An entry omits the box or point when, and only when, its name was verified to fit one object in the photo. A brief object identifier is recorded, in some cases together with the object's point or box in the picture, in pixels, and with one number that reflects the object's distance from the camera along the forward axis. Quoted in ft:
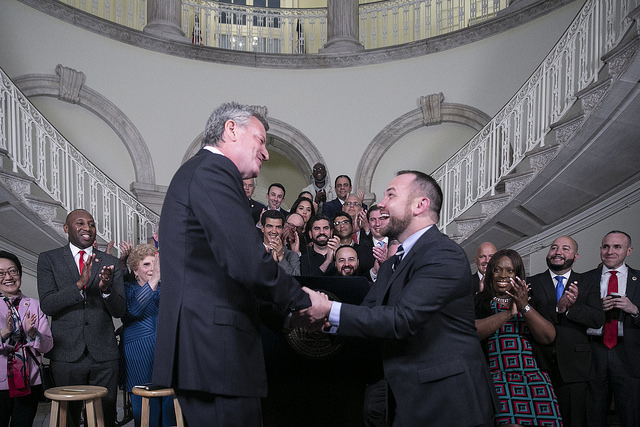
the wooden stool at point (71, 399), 11.46
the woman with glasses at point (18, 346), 13.48
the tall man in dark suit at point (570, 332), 14.30
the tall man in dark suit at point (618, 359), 15.01
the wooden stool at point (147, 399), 11.59
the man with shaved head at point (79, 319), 13.89
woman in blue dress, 14.29
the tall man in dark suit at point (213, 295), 7.00
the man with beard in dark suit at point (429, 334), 7.51
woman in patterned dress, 11.34
